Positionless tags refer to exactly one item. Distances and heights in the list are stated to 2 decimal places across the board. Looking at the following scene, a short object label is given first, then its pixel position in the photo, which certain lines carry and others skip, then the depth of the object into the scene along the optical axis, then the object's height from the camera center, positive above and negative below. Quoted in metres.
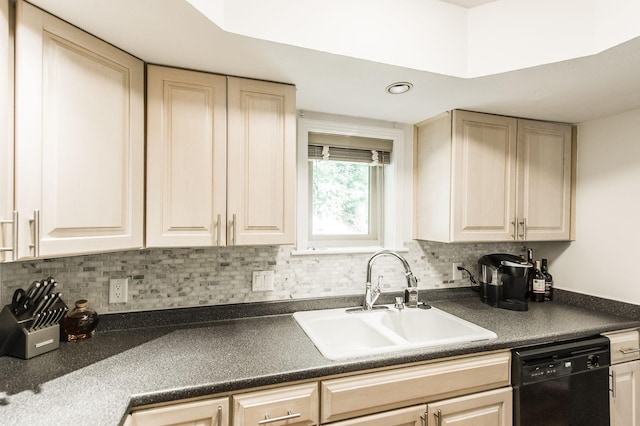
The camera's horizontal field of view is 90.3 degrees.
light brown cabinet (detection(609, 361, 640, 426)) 1.57 -0.91
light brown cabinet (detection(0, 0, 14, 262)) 0.86 +0.19
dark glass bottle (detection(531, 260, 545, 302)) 2.07 -0.49
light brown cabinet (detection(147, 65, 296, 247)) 1.29 +0.21
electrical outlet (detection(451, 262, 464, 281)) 2.12 -0.40
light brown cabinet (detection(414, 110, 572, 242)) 1.79 +0.20
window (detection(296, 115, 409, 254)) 1.87 +0.16
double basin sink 1.51 -0.60
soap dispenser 1.86 -0.51
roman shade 1.92 +0.39
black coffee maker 1.83 -0.41
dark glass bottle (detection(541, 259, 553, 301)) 2.09 -0.47
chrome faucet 1.79 -0.40
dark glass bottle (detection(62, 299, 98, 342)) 1.30 -0.47
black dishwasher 1.38 -0.78
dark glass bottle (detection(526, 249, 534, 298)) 2.11 -0.45
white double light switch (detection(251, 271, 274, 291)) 1.70 -0.38
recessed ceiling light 1.46 +0.58
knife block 1.12 -0.46
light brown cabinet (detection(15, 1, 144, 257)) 0.91 +0.23
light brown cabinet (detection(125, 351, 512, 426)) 1.02 -0.68
